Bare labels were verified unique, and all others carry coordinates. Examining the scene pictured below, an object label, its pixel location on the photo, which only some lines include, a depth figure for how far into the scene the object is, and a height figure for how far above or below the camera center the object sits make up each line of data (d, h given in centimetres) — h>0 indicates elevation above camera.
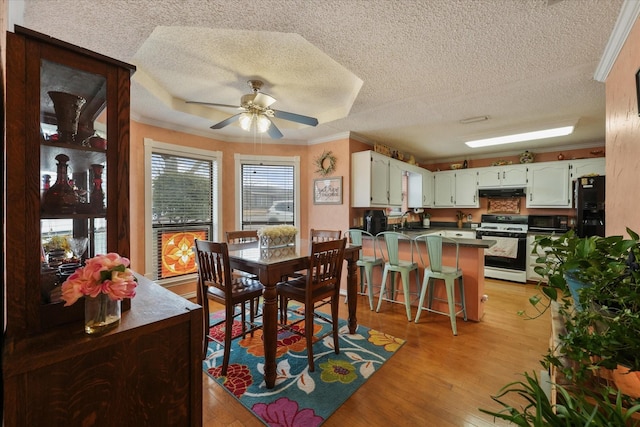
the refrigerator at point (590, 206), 329 +5
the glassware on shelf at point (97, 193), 103 +7
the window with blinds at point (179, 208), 342 +4
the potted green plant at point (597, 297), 67 -25
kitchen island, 297 -67
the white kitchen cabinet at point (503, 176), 475 +63
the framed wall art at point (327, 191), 404 +31
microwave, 459 -22
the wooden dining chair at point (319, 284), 204 -60
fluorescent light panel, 359 +106
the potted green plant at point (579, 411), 57 -46
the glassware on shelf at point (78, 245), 108 -14
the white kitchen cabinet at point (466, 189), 526 +43
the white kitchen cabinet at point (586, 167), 405 +67
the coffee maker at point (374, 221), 401 -16
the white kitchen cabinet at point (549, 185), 436 +42
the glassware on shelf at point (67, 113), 96 +36
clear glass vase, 88 -35
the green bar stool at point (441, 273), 274 -66
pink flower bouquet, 82 -22
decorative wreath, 408 +74
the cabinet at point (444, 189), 552 +45
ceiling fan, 232 +89
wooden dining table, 188 -43
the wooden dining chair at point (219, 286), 194 -61
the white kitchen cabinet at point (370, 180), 387 +46
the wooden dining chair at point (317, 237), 275 -31
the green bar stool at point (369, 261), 335 -64
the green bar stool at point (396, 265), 304 -64
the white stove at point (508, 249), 441 -65
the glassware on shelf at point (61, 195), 94 +6
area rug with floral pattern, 170 -124
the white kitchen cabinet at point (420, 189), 534 +44
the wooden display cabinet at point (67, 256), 80 -17
